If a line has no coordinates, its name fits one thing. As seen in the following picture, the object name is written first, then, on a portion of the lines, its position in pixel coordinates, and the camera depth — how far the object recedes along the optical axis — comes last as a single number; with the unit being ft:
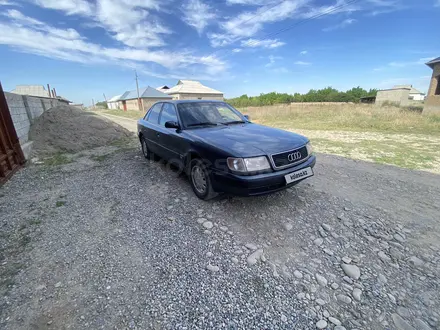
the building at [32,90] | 115.99
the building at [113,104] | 173.58
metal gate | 13.47
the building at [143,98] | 123.13
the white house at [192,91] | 128.47
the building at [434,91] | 45.91
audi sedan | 8.01
